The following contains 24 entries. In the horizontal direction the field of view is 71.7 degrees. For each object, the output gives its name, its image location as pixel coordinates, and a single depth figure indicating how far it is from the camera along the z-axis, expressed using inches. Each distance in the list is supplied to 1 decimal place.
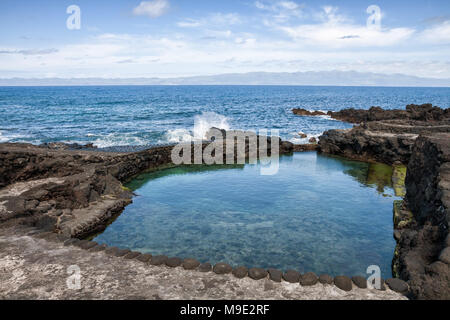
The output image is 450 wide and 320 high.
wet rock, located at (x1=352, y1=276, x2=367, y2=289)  269.0
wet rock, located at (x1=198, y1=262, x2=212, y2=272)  302.5
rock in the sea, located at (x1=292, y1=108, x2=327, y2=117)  2339.2
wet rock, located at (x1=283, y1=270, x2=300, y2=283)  280.2
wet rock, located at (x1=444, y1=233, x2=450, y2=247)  279.7
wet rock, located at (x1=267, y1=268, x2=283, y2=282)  281.9
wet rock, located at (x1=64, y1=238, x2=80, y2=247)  359.3
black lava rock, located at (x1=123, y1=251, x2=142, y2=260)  330.0
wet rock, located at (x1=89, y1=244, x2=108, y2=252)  344.5
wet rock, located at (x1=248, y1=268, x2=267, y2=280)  286.4
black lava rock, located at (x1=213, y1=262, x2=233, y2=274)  297.1
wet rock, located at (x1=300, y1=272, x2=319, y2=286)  275.3
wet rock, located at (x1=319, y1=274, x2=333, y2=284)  276.2
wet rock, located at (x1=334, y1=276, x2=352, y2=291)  266.7
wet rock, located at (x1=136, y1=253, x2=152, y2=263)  322.0
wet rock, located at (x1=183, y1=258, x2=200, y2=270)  306.3
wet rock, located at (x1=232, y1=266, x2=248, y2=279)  289.1
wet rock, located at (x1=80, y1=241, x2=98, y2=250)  349.1
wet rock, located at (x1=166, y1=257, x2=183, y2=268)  311.8
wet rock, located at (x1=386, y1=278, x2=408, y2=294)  261.7
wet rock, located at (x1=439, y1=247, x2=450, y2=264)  261.3
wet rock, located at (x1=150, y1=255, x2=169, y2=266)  316.5
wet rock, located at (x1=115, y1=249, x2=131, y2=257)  333.4
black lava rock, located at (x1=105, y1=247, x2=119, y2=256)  336.6
